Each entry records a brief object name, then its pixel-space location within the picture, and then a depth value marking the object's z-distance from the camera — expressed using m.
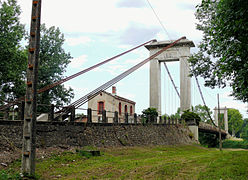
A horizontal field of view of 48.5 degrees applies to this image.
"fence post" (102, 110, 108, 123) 16.00
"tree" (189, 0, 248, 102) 7.60
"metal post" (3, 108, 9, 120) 10.87
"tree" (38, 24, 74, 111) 28.36
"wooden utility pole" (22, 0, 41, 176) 6.97
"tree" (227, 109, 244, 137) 95.87
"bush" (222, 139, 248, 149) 51.72
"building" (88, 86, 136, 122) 30.61
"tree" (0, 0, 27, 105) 23.16
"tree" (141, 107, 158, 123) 23.25
